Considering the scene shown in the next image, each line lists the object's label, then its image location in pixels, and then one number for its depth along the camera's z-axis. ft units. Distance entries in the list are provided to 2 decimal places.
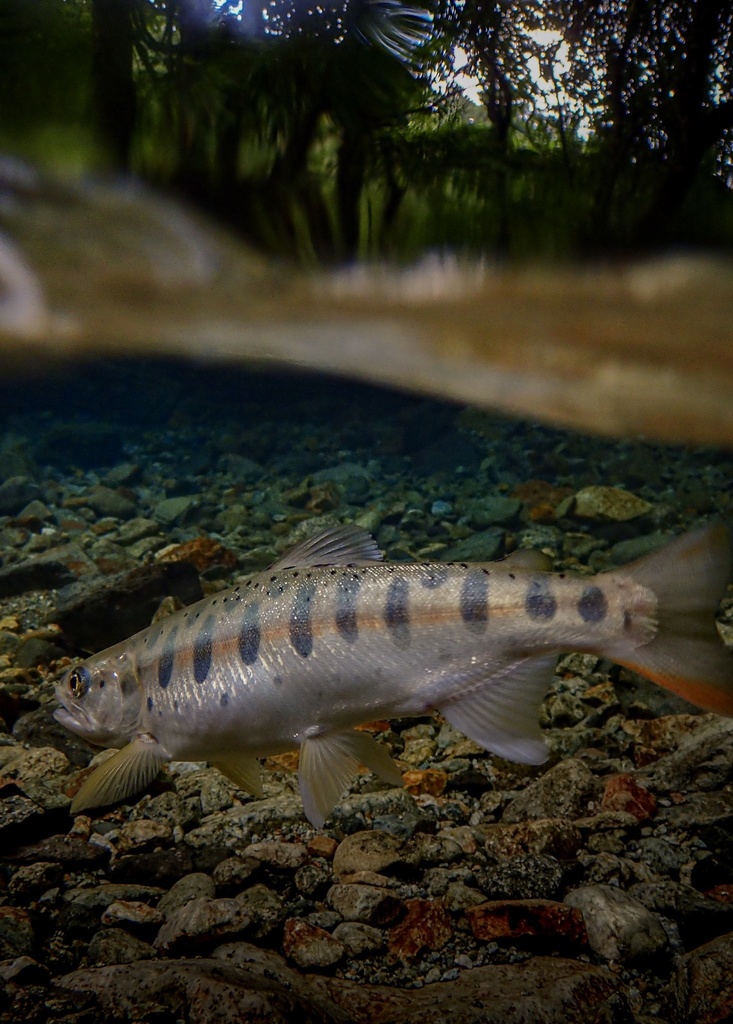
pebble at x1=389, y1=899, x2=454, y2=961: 7.14
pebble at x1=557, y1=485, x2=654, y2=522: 27.50
